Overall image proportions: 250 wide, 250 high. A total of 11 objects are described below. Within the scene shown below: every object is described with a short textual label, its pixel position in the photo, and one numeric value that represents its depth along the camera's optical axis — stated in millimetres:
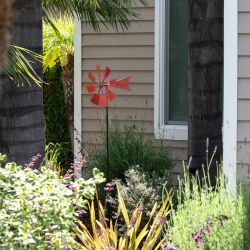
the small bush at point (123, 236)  10202
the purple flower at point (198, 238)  9008
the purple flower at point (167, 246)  9407
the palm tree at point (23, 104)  12017
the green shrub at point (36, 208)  8020
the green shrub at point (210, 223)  9269
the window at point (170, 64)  16545
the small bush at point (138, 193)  12586
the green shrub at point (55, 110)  24302
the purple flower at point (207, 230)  9185
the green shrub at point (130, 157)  14846
